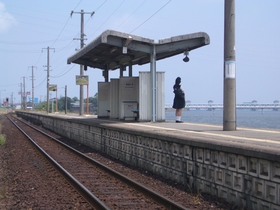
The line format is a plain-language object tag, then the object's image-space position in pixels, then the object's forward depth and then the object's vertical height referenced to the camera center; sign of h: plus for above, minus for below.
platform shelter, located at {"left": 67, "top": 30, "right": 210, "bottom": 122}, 17.98 +2.41
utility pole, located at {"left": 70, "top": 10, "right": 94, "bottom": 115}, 40.91 +1.99
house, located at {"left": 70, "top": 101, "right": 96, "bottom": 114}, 95.47 -0.06
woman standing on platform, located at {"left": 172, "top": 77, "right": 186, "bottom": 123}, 18.12 +0.32
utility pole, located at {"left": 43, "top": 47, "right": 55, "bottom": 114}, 68.96 +7.07
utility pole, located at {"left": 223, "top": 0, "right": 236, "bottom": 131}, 12.29 +1.15
